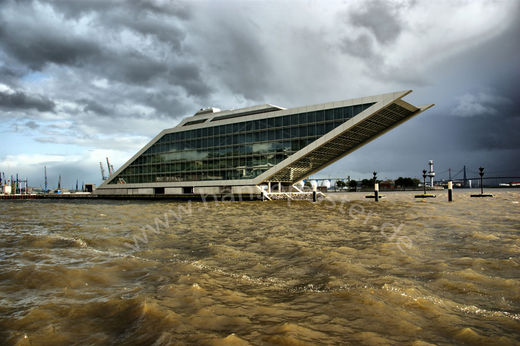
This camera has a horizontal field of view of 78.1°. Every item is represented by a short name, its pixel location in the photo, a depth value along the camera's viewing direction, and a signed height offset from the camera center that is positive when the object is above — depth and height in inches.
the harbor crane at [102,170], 6721.0 +304.0
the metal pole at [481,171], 2227.1 +53.1
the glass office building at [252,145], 2150.6 +305.6
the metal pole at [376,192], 1808.6 -69.9
